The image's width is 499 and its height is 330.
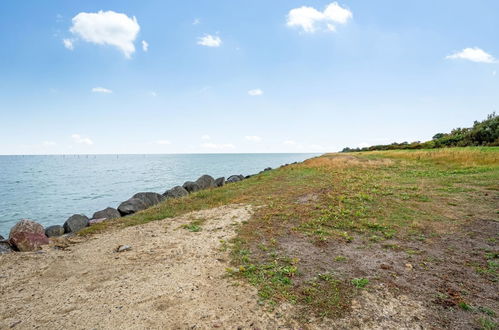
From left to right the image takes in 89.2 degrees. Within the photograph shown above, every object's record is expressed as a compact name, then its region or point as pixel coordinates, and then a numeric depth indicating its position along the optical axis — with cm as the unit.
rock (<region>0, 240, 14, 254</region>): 804
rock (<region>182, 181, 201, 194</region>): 2130
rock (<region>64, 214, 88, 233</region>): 1314
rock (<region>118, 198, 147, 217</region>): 1566
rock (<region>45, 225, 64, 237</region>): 1271
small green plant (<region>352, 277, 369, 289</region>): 496
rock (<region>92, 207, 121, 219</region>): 1506
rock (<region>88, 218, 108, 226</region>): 1370
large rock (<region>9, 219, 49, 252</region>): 840
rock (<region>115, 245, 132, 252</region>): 743
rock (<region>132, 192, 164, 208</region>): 1741
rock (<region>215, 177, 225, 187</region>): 2525
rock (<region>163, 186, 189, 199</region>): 1867
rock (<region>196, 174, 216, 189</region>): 2256
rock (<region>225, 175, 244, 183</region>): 2819
